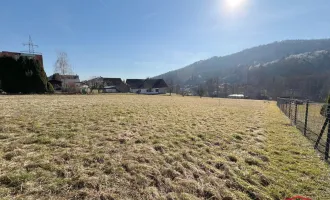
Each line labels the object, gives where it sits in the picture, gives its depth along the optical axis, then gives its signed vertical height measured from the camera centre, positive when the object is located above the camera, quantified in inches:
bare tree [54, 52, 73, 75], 1526.5 +229.9
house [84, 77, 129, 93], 1777.3 +85.1
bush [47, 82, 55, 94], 960.3 +5.8
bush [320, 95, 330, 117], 212.1 -22.2
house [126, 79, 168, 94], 2091.0 +66.4
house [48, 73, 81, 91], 1131.9 +79.1
